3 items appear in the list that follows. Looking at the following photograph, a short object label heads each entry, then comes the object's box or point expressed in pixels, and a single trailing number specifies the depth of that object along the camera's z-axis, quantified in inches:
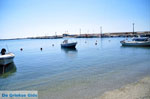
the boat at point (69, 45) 1475.1
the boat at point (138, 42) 1419.3
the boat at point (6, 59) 627.5
